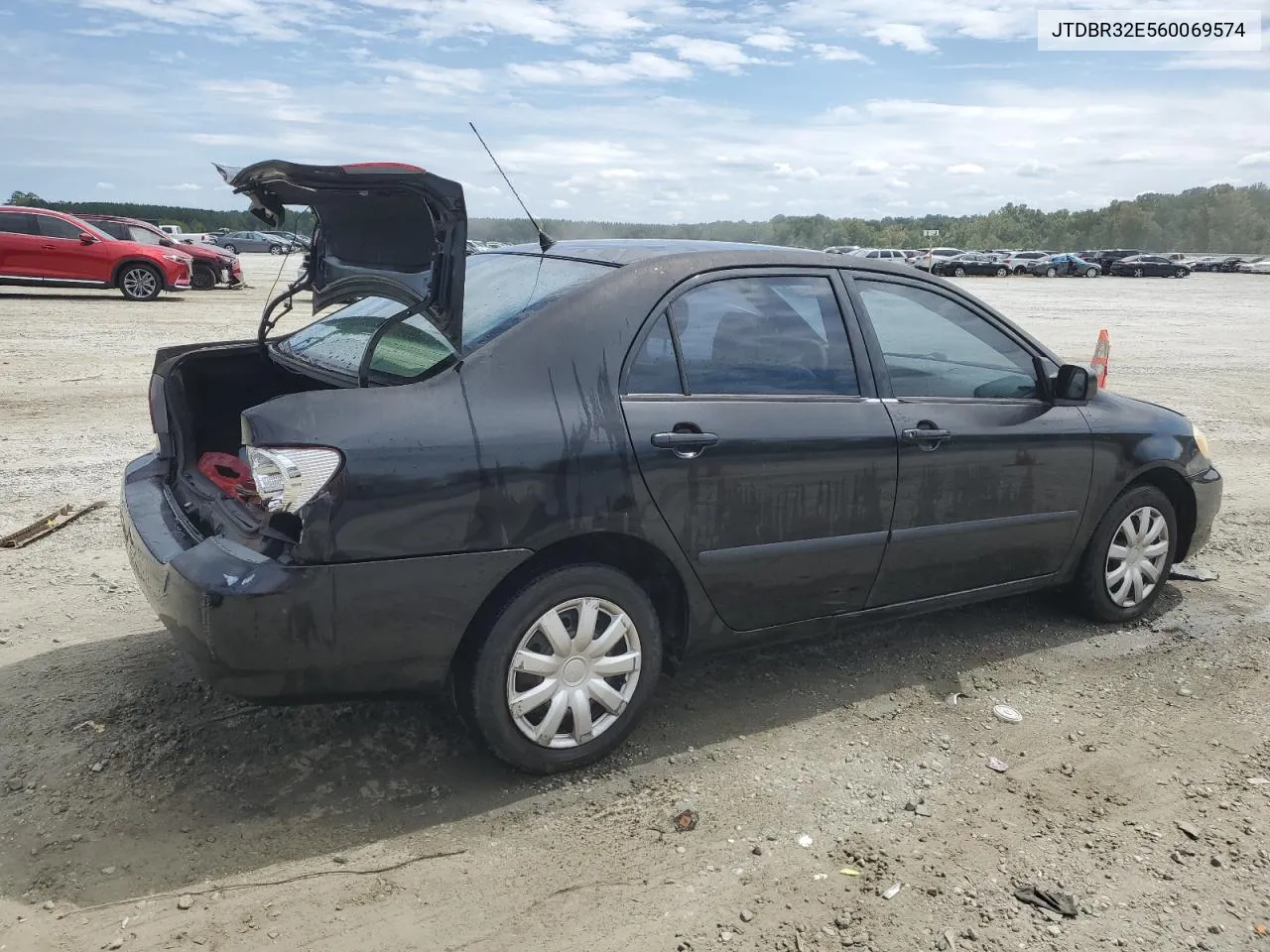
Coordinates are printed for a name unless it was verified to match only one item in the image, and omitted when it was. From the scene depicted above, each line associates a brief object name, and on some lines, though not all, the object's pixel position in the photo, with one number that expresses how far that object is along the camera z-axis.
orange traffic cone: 9.93
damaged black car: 2.84
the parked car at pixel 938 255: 49.13
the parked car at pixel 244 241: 54.19
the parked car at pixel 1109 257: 62.12
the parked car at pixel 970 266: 54.72
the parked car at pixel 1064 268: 58.12
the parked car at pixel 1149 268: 59.65
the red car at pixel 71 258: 19.02
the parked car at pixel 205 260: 22.98
